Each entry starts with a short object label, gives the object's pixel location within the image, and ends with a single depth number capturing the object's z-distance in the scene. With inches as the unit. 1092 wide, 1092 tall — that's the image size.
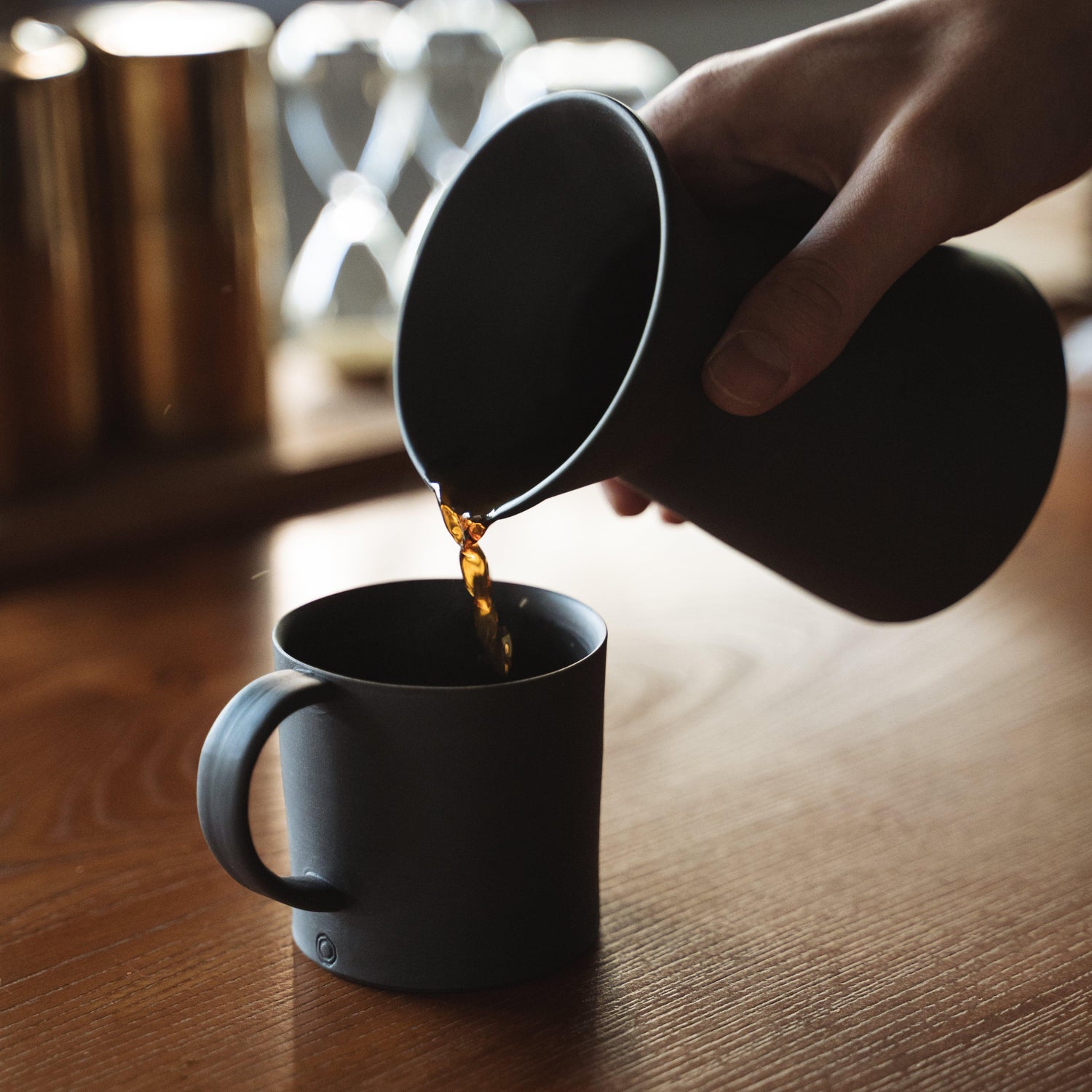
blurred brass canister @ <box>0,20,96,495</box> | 41.2
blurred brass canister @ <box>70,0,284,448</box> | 46.2
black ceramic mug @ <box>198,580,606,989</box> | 19.5
